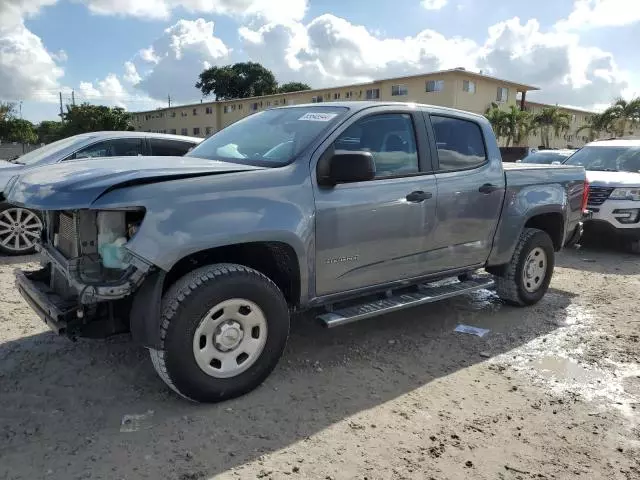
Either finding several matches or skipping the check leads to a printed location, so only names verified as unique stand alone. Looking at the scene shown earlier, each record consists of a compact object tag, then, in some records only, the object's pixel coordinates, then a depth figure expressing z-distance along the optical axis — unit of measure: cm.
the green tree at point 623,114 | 4431
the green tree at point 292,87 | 7048
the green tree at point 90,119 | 5184
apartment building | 3772
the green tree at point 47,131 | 5981
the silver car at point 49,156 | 698
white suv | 841
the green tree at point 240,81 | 7362
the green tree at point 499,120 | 3953
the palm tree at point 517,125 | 3962
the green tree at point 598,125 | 4644
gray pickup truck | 306
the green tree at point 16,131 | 5115
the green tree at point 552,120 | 4447
